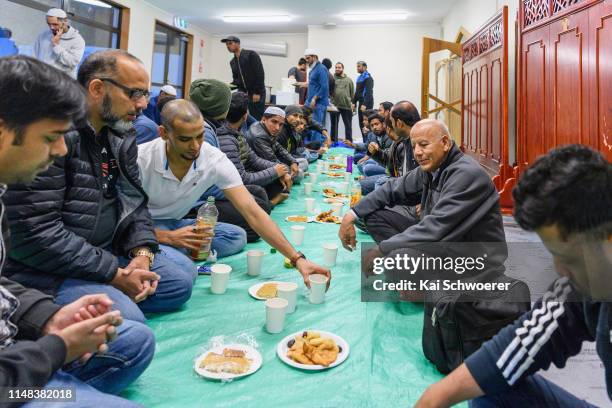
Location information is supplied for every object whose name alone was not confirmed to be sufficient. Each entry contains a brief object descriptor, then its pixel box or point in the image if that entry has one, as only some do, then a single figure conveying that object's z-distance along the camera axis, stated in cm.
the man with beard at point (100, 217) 125
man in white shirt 180
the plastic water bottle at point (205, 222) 212
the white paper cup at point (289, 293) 162
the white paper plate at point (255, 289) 176
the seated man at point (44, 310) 76
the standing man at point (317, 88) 698
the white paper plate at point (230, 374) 121
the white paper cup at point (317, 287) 172
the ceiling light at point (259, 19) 897
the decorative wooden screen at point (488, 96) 406
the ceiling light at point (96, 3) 741
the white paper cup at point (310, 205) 324
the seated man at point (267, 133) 386
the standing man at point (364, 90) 827
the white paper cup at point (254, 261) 202
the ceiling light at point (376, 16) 838
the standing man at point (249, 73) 534
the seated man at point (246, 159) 283
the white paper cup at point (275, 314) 147
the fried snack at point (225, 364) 123
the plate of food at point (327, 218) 300
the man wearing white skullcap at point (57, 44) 496
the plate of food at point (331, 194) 385
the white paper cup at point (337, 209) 314
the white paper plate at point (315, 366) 126
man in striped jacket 68
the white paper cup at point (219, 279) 182
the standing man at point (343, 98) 830
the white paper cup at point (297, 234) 250
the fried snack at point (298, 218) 303
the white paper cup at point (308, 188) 381
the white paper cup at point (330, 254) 221
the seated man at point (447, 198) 154
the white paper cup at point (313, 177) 414
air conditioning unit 1041
